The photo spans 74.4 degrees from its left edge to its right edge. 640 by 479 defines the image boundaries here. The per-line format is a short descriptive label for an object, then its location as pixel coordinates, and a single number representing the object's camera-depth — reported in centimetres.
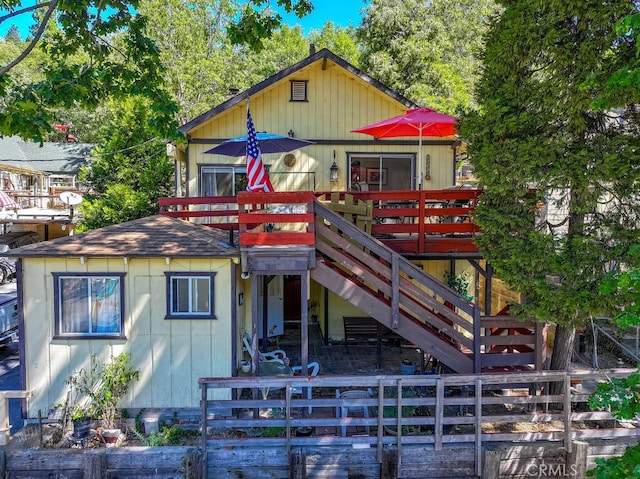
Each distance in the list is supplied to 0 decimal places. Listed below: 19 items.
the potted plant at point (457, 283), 979
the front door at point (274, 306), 1024
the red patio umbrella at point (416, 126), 776
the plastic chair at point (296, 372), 667
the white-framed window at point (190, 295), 703
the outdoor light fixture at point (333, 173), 1073
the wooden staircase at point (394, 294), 648
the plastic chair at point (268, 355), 803
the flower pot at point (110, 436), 618
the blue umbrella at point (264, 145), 863
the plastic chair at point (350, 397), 615
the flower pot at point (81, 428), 618
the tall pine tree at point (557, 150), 532
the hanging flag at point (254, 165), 742
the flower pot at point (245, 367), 757
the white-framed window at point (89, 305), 695
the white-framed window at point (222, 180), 1082
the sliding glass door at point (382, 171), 1094
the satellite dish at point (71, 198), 1802
